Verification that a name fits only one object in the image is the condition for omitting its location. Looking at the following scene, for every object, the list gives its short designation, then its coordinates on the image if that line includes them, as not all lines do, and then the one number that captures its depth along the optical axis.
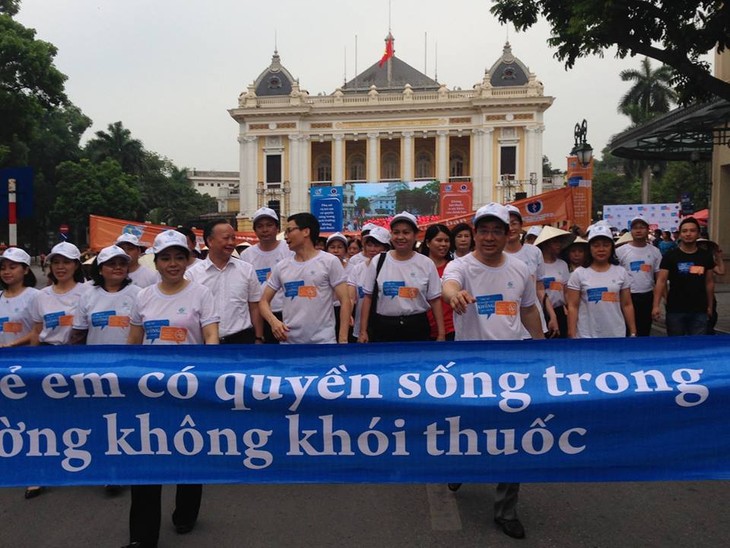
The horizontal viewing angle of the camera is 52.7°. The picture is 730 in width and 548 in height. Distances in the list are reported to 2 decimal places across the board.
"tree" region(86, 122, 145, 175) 66.25
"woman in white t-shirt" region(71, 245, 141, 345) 4.59
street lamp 15.31
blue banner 3.29
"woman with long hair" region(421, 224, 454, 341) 6.01
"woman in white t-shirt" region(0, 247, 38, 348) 4.95
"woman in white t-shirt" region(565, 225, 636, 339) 5.74
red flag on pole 80.75
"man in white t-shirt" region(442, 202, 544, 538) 4.03
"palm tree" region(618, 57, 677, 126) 52.72
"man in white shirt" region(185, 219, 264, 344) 5.21
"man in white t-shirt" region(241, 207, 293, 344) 6.58
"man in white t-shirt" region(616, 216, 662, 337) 7.39
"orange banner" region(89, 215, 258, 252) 10.98
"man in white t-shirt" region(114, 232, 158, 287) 5.84
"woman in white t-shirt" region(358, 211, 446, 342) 5.30
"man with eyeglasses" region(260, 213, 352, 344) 5.27
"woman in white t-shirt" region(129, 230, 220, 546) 3.95
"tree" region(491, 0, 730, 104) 8.45
